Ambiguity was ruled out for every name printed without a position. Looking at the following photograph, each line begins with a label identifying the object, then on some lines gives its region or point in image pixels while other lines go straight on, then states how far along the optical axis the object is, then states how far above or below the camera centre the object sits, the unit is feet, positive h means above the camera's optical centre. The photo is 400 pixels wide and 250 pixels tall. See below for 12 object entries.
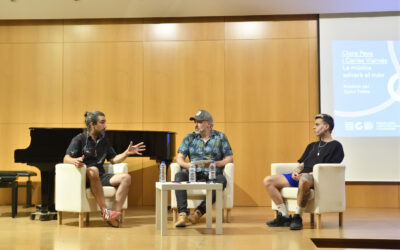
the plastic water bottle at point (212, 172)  16.61 -1.03
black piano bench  20.10 -1.57
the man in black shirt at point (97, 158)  16.93 -0.62
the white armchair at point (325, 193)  16.74 -1.72
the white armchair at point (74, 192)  17.01 -1.75
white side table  15.03 -1.50
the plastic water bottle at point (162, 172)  16.60 -1.05
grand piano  18.79 -0.33
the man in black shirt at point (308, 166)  17.15 -0.86
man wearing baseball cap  18.12 -0.35
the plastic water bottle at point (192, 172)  16.65 -1.05
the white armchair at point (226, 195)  17.88 -1.91
